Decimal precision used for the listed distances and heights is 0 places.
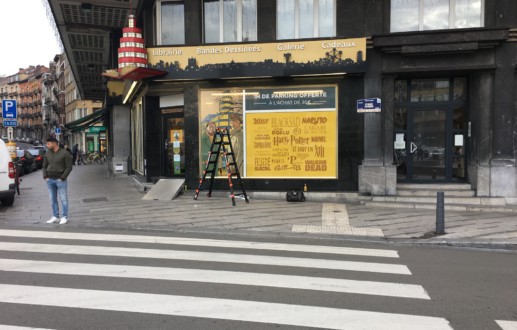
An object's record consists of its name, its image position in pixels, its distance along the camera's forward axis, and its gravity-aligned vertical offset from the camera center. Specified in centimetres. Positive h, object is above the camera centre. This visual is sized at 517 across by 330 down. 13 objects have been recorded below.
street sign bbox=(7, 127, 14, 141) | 1996 +43
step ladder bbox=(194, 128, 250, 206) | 1219 -60
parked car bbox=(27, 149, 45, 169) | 2843 -101
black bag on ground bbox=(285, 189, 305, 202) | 1244 -161
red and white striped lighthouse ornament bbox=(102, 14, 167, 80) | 1268 +245
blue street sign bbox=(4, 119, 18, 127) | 1788 +76
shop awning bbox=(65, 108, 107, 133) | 2624 +125
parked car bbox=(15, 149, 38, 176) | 2345 -112
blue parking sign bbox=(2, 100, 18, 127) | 1772 +116
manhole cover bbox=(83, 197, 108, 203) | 1259 -172
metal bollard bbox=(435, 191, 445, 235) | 846 -151
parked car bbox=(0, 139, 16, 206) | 1162 -92
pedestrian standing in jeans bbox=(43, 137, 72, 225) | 961 -68
